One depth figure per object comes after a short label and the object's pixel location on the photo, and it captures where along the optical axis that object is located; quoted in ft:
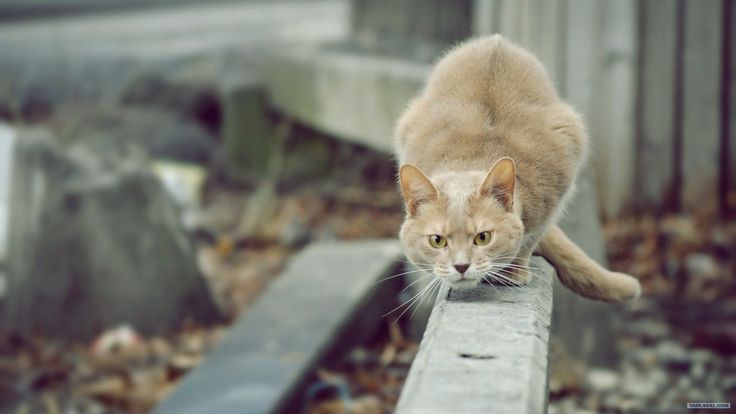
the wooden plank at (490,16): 14.32
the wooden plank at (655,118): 19.08
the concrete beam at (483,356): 6.38
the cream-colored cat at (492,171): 8.42
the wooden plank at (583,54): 16.69
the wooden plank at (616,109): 18.52
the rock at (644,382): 14.84
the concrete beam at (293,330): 14.21
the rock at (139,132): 25.54
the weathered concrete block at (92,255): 18.52
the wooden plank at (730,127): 19.07
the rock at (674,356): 15.38
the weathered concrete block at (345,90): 20.71
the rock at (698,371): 15.07
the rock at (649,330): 16.33
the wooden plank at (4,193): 19.48
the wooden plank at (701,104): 18.95
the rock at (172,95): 27.43
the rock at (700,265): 17.70
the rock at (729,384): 14.60
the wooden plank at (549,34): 14.65
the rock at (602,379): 14.99
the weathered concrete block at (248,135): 26.35
